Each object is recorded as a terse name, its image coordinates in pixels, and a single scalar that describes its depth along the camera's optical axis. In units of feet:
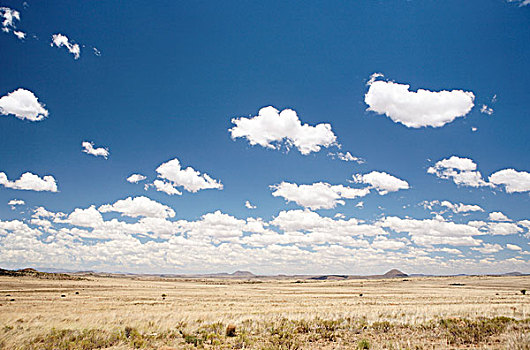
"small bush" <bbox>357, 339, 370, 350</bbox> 42.52
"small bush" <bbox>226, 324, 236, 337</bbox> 50.30
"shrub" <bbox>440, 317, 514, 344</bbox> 45.74
